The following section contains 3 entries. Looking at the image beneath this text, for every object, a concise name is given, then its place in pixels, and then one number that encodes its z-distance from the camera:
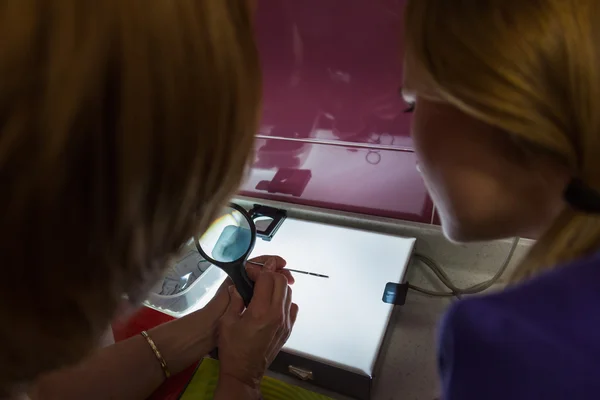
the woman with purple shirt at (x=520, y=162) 0.37
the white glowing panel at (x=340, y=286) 0.76
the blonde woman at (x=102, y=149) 0.25
